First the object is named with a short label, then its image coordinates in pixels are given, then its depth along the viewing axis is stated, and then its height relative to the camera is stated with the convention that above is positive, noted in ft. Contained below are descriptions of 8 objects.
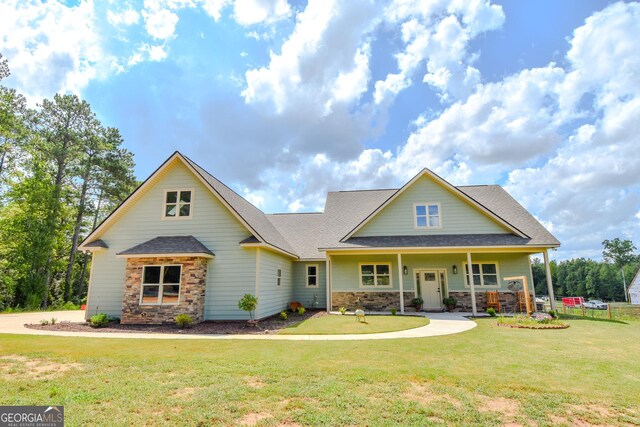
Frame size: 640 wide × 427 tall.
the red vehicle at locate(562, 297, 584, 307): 127.75 -9.66
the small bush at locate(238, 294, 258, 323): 40.88 -2.95
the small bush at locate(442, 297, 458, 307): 55.50 -4.09
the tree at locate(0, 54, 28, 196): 69.62 +34.40
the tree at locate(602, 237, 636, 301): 299.17 +22.39
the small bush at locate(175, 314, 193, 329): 39.01 -4.89
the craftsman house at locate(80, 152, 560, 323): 42.70 +4.30
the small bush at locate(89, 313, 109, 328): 40.32 -4.96
